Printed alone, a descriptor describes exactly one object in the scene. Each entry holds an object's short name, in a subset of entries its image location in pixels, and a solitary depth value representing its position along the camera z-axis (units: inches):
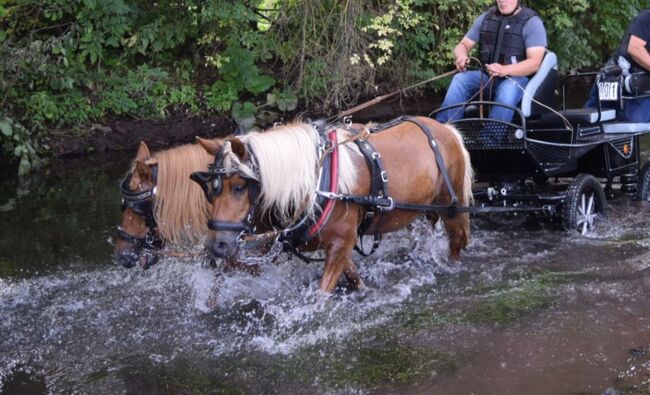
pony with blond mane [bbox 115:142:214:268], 197.5
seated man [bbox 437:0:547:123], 256.2
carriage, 251.9
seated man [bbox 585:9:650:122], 283.4
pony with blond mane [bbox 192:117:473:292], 176.1
